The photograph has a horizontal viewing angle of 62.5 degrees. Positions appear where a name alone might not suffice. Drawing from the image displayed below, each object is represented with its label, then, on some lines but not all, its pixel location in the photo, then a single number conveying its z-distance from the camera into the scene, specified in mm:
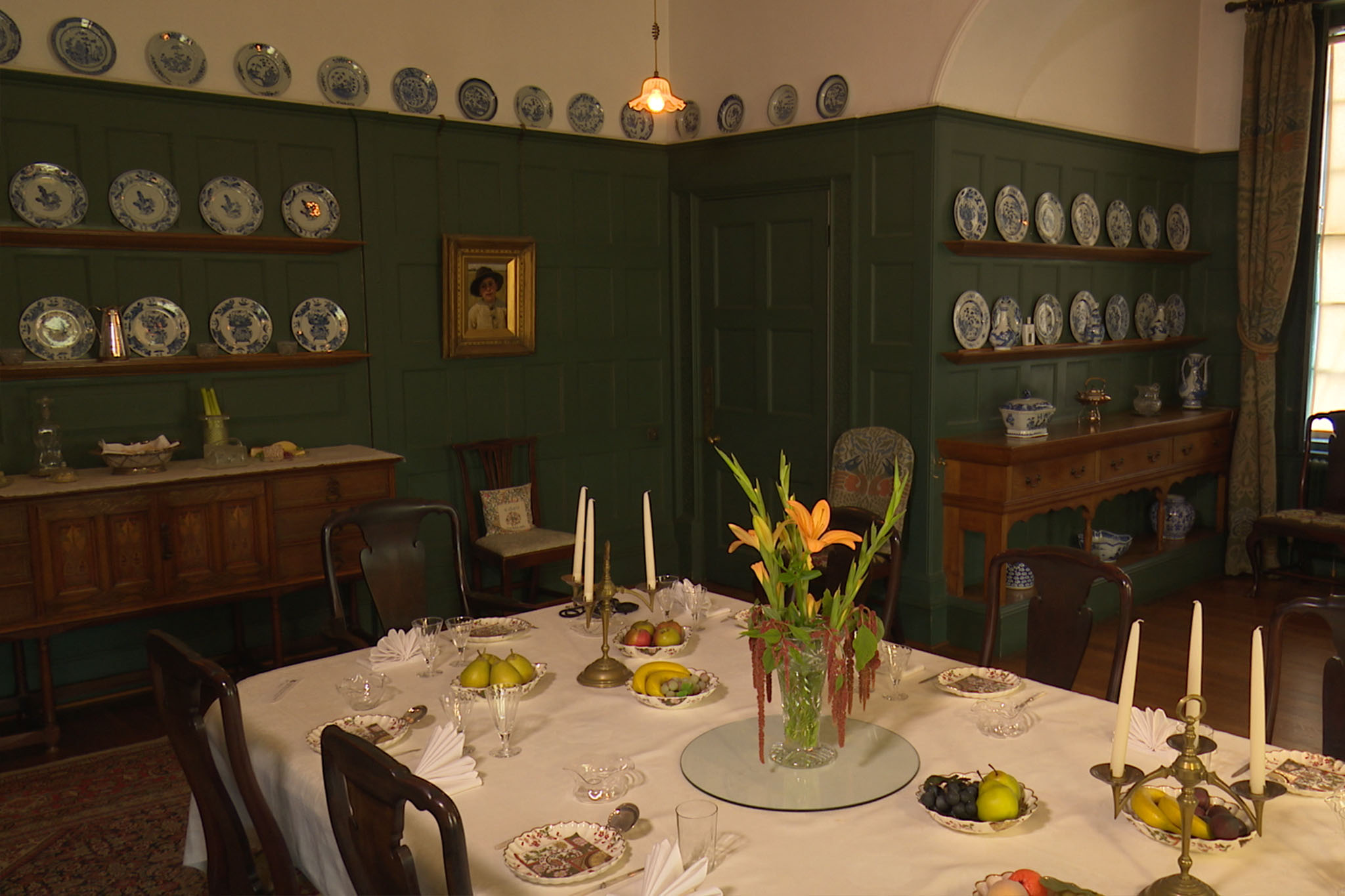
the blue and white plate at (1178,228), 6749
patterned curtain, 6227
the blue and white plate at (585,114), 5926
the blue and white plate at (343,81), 5078
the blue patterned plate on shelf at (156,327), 4656
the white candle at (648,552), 2727
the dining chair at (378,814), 1582
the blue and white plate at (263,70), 4848
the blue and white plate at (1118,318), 6438
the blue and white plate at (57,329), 4434
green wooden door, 5770
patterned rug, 3244
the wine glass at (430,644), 2779
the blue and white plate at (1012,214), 5516
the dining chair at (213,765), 2125
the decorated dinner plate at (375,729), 2322
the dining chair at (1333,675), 2359
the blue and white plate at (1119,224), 6301
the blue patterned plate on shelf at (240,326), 4883
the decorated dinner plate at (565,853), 1787
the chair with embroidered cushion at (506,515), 5355
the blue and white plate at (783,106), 5707
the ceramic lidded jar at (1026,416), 5348
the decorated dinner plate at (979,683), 2557
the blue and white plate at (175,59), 4617
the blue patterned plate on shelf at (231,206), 4789
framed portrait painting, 5523
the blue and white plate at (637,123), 6148
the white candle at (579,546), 2709
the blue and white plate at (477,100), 5527
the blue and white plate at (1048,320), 5914
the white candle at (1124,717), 1686
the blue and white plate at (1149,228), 6520
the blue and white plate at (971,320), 5348
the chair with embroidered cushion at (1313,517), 5840
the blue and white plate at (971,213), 5246
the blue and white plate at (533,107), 5719
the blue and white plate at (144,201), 4570
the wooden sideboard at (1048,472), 5133
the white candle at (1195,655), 1660
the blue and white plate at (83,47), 4395
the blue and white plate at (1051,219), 5785
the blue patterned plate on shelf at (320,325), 5105
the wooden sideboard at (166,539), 4066
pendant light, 4336
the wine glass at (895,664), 2562
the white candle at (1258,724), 1597
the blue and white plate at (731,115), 5988
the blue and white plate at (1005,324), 5586
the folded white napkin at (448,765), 2121
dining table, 1778
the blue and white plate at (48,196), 4352
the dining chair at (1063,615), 2797
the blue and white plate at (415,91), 5305
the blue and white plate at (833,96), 5465
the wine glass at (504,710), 2240
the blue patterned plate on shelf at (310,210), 5012
